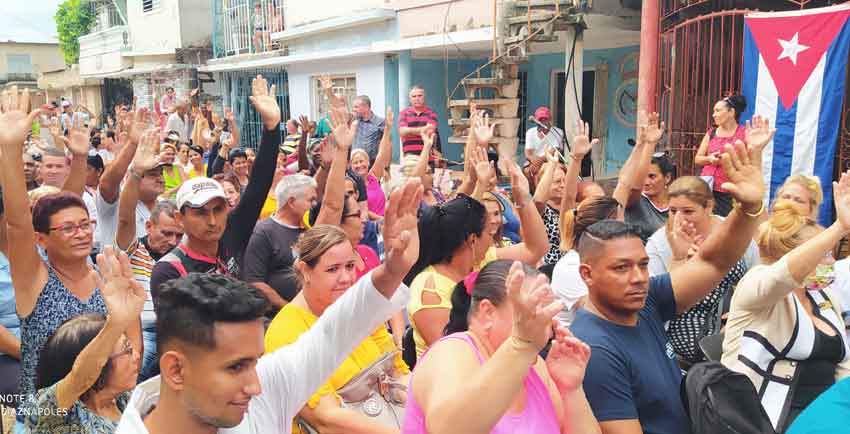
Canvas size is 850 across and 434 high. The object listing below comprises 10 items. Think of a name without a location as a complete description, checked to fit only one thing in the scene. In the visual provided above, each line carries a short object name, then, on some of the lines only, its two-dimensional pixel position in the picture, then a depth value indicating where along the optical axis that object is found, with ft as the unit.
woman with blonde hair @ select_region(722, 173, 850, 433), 9.27
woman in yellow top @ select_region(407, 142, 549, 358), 10.19
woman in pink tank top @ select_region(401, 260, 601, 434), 5.79
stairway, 33.32
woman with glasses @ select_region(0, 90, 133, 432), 9.52
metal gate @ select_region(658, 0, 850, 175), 23.43
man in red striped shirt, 32.09
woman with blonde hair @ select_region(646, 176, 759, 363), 12.19
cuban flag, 20.34
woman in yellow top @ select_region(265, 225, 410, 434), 8.32
